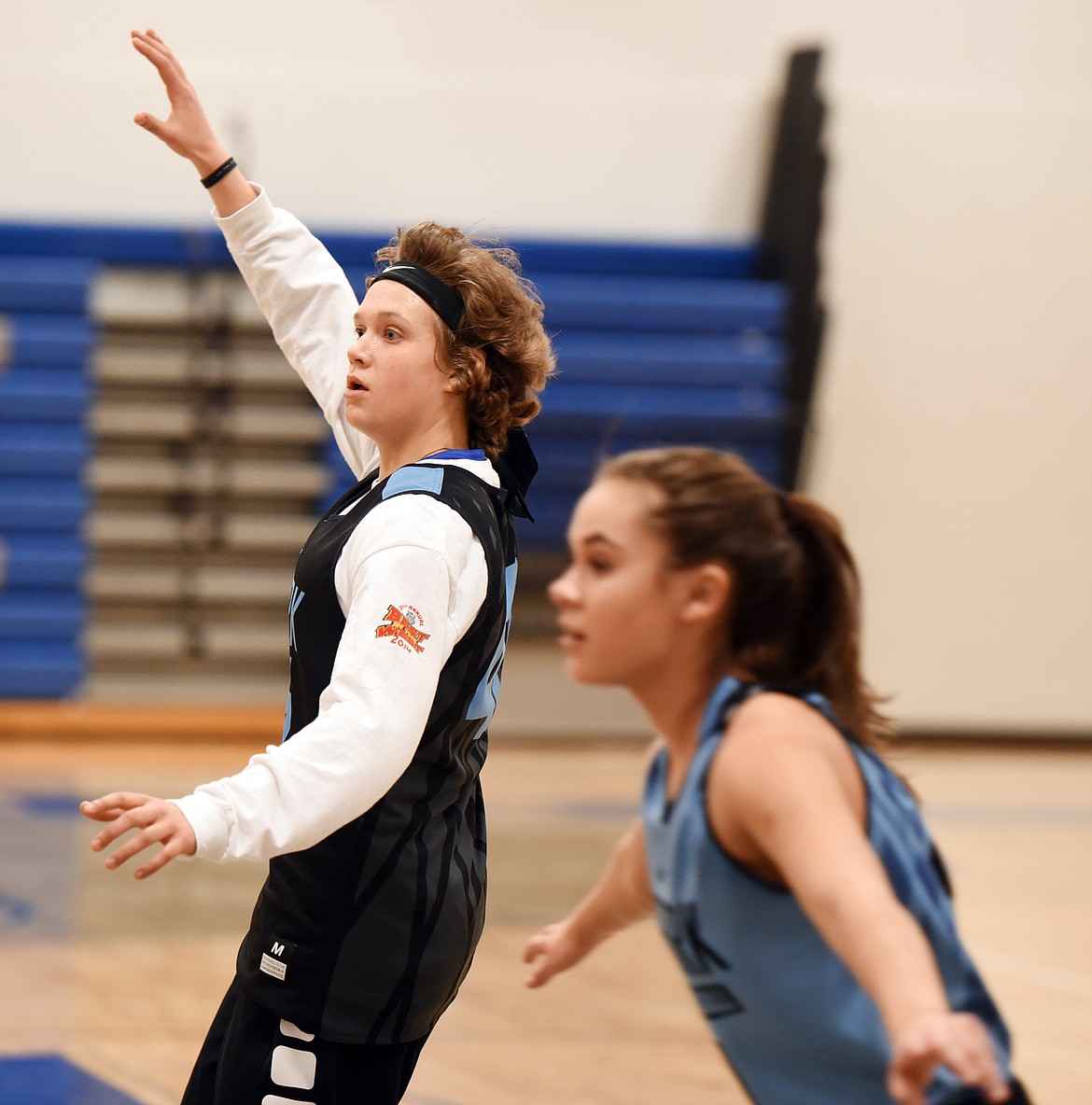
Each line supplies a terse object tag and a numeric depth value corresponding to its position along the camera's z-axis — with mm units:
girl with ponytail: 5218
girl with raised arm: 5413
